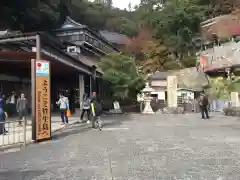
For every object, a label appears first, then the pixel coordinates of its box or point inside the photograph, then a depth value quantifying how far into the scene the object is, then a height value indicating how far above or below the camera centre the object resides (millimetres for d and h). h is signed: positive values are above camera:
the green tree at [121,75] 18192 +2105
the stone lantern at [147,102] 18698 -391
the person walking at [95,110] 8932 -512
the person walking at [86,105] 11007 -352
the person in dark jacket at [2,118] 6610 -663
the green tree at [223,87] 21438 +1103
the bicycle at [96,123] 9096 -1131
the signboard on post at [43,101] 6591 -62
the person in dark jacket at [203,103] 12637 -372
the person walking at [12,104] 13747 -306
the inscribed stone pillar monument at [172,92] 19001 +540
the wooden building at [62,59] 9810 +2071
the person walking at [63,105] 9628 -319
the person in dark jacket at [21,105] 9364 -264
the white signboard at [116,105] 18740 -635
